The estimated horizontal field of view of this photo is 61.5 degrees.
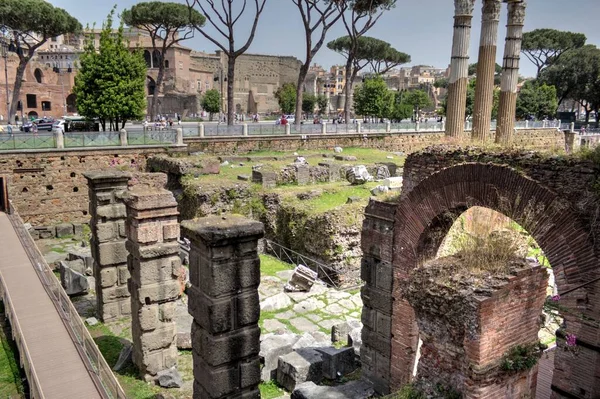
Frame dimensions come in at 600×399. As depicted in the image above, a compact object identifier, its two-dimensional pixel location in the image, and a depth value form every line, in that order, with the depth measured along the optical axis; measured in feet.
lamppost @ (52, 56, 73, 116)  157.38
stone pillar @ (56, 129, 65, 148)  57.33
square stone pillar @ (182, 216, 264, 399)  16.20
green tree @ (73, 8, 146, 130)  66.49
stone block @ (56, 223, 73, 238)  54.70
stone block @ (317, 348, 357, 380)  24.79
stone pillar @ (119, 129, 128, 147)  61.67
